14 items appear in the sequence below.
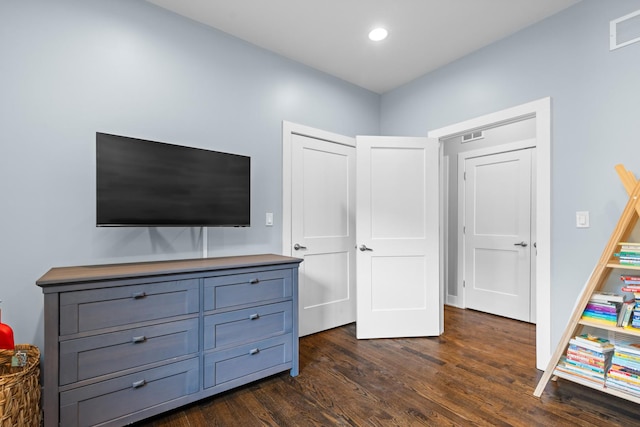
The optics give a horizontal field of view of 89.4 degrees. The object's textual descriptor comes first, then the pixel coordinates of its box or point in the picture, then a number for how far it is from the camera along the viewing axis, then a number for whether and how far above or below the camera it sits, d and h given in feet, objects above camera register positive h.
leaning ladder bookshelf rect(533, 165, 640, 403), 6.03 -1.31
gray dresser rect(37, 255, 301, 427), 5.04 -2.20
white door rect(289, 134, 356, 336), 10.30 -0.48
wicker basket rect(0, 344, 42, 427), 4.71 -2.74
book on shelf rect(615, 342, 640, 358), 5.90 -2.51
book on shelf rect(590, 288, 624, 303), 6.25 -1.62
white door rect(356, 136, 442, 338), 10.39 -0.69
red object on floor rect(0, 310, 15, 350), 5.33 -2.04
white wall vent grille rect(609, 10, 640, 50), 6.78 +3.94
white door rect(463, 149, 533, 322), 12.19 -0.77
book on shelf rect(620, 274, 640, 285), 5.99 -1.22
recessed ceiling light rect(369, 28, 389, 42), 8.72 +4.96
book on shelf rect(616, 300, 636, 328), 6.07 -1.89
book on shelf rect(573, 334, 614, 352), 6.29 -2.54
